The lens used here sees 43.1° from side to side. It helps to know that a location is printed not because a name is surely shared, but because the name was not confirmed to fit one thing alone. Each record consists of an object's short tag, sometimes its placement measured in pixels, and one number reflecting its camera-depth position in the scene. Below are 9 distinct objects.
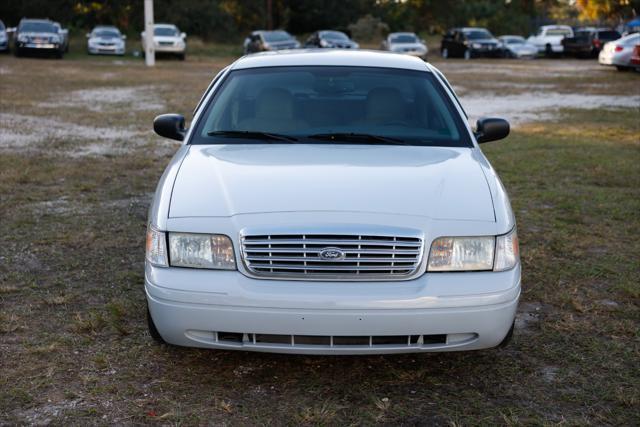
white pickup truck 42.81
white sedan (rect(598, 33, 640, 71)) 25.91
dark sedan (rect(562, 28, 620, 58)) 40.44
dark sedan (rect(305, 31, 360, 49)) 38.03
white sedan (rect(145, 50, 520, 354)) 3.34
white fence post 30.77
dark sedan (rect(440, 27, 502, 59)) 39.91
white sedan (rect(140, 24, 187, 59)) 35.38
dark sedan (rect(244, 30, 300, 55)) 34.28
